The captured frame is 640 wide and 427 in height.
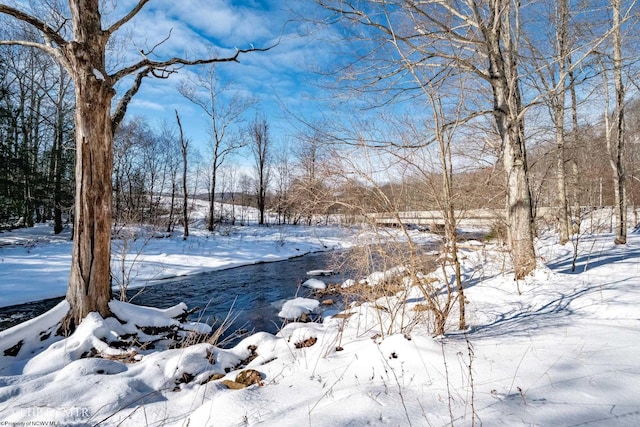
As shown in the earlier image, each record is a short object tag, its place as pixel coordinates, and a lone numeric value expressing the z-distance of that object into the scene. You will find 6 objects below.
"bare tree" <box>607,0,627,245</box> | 8.25
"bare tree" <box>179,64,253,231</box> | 18.70
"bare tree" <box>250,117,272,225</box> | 27.27
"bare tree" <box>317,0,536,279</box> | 4.72
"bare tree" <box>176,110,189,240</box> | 16.80
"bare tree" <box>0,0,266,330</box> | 3.93
